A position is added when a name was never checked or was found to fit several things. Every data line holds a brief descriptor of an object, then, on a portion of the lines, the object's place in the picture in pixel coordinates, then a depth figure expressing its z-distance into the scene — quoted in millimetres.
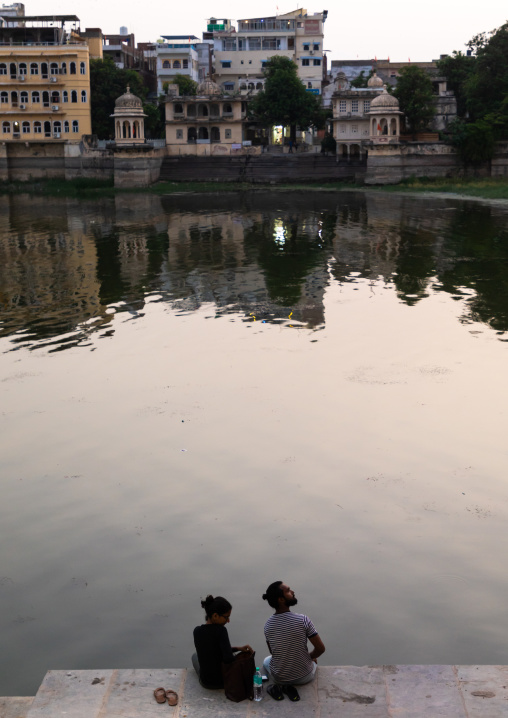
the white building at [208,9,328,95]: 90688
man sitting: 6574
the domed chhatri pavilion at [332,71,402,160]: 66794
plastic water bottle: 6480
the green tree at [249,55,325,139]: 69000
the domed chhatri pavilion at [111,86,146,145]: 62938
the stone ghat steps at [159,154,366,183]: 63375
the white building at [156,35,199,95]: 86438
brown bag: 6453
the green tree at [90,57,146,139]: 69562
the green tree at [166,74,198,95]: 77019
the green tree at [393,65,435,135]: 64250
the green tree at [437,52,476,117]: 74938
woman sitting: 6570
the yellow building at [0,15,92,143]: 65019
